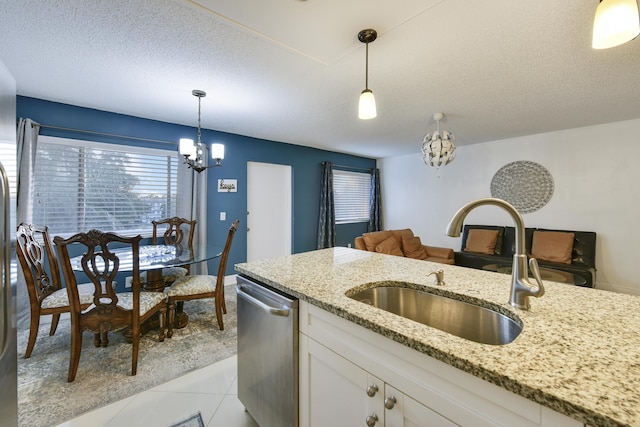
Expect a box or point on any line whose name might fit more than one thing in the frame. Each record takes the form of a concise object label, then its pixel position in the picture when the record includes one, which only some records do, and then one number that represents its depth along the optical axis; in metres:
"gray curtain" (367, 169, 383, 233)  6.17
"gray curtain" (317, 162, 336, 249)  5.14
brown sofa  3.75
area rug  1.63
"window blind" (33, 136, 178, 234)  2.80
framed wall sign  3.95
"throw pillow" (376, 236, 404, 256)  3.76
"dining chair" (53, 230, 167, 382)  1.76
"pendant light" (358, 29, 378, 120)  1.60
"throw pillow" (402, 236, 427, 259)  4.06
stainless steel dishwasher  1.20
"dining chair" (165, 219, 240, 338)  2.40
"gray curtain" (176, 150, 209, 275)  3.52
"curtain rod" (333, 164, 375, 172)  5.60
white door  4.40
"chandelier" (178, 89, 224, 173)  2.61
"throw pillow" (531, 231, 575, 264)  3.65
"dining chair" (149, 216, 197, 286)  3.09
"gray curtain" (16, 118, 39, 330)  2.55
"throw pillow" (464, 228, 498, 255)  4.28
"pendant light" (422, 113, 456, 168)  3.15
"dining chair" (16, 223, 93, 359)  1.93
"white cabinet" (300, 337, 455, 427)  0.79
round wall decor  4.12
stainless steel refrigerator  0.97
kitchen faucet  0.93
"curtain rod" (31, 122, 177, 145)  2.76
